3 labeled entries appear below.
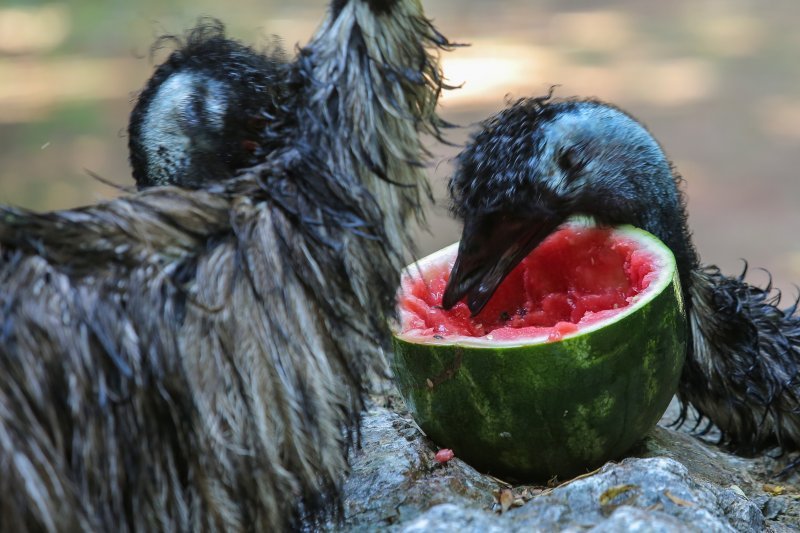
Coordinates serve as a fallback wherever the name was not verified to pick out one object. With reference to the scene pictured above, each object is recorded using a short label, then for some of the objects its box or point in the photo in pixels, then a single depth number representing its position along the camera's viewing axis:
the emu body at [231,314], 4.36
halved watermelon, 6.11
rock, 5.01
